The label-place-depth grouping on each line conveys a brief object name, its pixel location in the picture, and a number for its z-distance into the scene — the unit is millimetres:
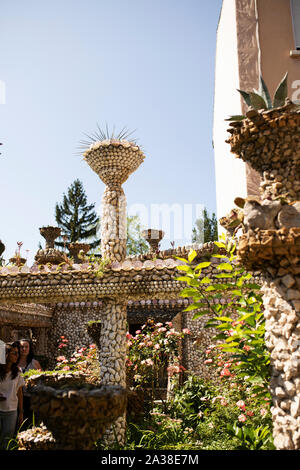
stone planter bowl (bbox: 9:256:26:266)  6752
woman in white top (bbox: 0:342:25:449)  4277
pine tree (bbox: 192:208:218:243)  21047
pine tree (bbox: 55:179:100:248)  27997
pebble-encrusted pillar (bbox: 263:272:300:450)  1809
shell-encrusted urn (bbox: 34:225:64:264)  12578
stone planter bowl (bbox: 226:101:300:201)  2469
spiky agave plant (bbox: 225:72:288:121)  2729
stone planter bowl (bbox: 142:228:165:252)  13289
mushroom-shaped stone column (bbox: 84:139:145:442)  5582
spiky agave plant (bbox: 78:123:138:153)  6262
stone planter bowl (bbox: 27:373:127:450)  2213
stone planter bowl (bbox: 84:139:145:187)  6102
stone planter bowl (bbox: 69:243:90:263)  14141
